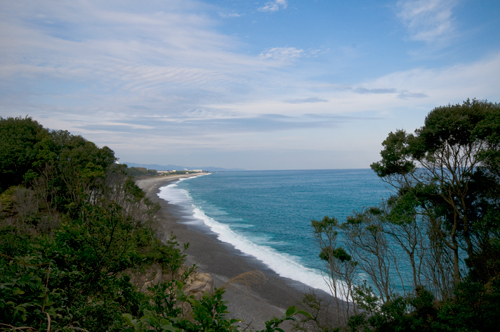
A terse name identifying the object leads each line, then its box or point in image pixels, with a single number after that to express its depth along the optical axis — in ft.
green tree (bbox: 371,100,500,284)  39.29
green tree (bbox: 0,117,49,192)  80.59
